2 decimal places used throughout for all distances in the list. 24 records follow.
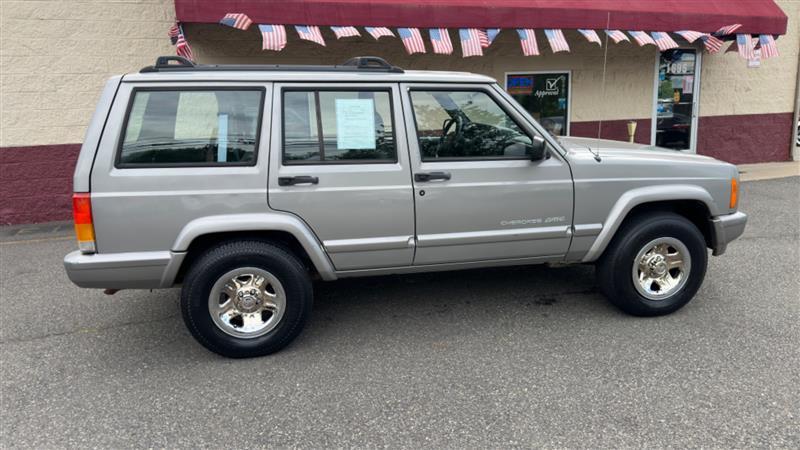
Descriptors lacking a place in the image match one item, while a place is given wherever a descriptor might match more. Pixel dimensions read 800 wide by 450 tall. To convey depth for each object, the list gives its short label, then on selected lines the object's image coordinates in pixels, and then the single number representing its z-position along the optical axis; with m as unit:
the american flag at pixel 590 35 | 8.46
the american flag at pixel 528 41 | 8.25
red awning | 7.17
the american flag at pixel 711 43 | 9.24
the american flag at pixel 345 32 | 7.42
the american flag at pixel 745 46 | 9.48
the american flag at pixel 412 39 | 7.71
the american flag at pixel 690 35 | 8.97
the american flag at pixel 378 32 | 7.54
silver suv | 3.42
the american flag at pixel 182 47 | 7.16
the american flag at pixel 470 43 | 7.93
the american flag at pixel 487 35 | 8.03
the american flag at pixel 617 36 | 8.52
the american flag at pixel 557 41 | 8.36
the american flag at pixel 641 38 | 8.73
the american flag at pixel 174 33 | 7.35
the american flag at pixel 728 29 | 9.20
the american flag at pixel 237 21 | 6.92
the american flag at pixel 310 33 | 7.27
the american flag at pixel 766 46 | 9.65
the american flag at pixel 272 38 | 7.16
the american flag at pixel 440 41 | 7.82
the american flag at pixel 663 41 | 8.82
